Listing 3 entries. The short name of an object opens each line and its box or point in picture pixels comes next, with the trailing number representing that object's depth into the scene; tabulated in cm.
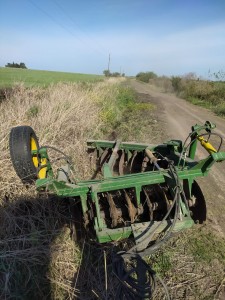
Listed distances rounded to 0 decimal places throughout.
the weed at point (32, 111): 485
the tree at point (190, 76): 2129
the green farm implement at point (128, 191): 218
